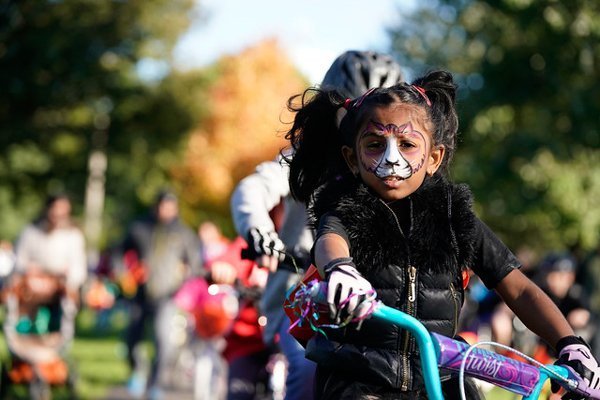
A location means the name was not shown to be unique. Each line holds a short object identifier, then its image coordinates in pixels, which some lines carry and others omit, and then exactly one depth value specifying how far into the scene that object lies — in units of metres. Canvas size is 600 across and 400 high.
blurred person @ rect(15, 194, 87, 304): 11.37
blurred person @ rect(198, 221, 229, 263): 13.87
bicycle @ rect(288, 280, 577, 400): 2.87
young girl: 3.34
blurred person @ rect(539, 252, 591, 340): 10.70
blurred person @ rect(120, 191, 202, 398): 12.67
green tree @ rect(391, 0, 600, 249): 20.17
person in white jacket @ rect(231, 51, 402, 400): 4.39
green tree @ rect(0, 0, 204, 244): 24.00
